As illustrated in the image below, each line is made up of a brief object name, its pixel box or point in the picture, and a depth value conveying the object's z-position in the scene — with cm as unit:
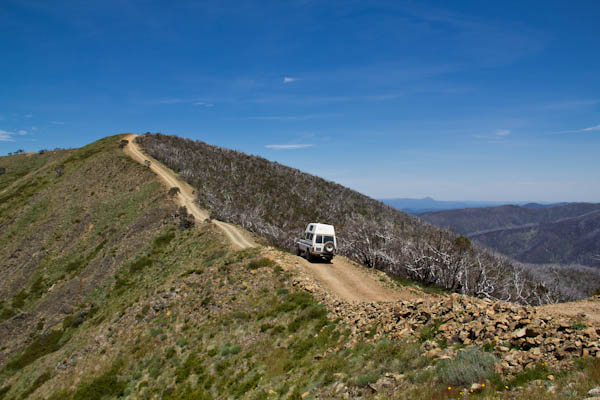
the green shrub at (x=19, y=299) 3399
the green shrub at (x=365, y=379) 886
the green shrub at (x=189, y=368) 1541
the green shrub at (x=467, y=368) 709
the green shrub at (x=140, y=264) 3170
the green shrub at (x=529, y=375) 659
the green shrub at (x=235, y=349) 1576
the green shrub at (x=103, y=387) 1691
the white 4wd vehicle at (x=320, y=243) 2667
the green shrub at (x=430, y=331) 1014
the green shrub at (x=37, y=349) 2553
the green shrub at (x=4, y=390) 2250
